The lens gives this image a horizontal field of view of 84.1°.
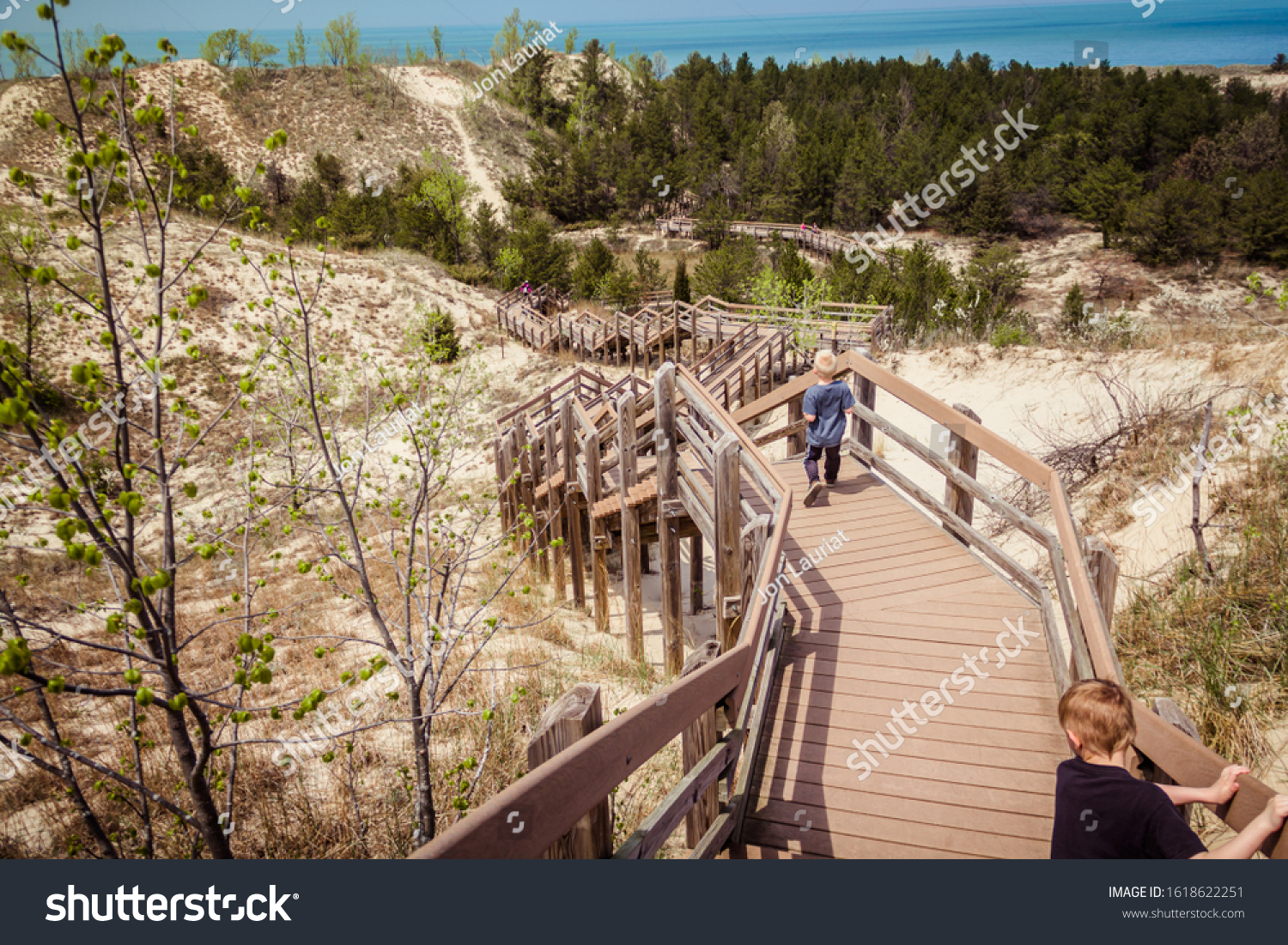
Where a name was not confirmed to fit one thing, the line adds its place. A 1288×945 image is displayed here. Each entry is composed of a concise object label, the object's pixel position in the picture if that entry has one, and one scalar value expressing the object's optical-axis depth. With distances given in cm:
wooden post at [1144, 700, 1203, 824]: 251
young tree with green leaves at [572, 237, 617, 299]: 3131
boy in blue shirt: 635
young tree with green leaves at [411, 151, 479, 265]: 3475
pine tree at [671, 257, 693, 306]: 2744
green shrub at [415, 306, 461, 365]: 2180
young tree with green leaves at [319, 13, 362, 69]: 6562
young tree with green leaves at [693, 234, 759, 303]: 2816
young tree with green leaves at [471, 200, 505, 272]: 3494
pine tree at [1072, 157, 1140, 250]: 3272
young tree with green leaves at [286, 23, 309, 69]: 6706
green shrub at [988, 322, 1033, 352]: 1551
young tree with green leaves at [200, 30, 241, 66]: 6125
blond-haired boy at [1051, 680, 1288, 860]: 200
